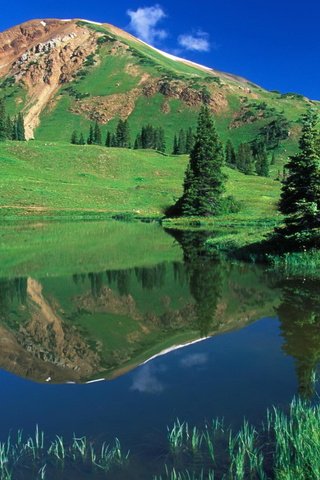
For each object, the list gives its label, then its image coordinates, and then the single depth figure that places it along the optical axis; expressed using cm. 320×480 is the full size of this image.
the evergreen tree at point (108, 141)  17382
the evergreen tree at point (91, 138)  17688
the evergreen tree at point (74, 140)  17665
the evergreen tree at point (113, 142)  17962
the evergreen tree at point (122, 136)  17900
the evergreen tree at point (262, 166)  14850
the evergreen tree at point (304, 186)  2827
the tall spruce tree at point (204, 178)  7094
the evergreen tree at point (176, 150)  17300
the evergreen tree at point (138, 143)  17770
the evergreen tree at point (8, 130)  14512
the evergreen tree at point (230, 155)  15825
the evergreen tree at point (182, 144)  17306
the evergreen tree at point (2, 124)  12716
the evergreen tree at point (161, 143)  17751
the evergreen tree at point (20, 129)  17588
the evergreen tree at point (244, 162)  14342
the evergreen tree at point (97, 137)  17911
